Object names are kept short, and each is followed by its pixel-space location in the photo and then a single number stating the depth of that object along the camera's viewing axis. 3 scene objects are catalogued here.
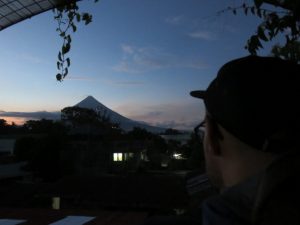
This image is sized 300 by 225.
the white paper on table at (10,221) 1.62
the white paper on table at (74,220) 1.65
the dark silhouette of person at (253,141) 0.33
